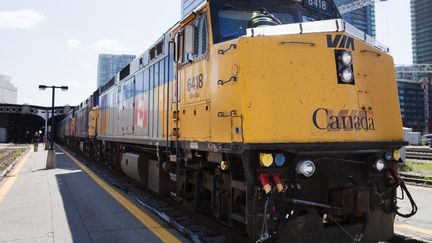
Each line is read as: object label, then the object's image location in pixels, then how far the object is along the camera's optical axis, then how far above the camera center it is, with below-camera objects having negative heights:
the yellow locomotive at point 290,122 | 4.41 +0.22
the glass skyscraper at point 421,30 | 107.44 +29.72
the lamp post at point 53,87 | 23.73 +3.38
